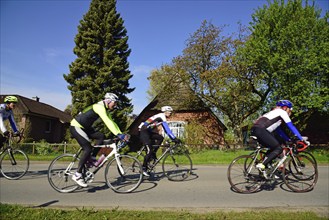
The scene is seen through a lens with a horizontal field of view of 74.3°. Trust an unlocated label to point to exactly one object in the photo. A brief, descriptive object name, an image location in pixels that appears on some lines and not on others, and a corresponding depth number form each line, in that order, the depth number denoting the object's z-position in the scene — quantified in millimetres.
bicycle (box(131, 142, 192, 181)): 6766
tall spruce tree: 19031
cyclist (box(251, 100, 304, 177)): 5398
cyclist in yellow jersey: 5113
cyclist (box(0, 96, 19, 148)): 6422
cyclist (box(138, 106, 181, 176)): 6637
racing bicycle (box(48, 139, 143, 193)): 5367
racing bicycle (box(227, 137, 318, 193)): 5637
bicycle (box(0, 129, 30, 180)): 6700
